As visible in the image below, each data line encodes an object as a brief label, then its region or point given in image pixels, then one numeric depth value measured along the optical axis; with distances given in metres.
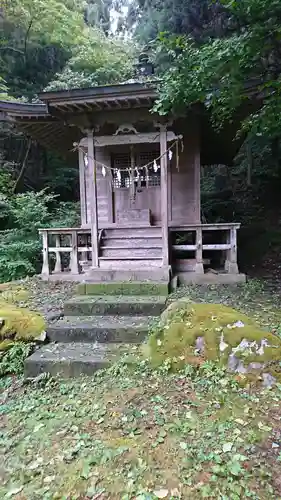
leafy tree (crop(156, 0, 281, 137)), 3.92
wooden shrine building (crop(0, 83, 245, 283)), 6.82
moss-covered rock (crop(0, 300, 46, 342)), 4.71
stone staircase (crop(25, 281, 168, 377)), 4.05
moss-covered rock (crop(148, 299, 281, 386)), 3.50
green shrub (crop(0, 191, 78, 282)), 8.86
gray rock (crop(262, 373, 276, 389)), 3.34
